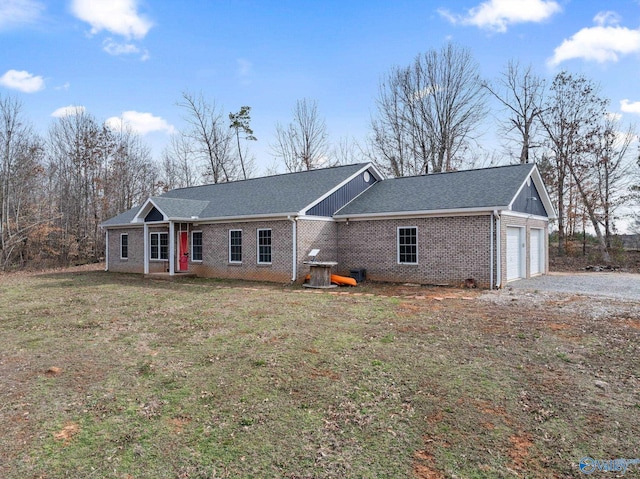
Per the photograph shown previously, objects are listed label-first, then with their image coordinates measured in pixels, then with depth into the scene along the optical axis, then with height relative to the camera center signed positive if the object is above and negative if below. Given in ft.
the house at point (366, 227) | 45.42 +2.13
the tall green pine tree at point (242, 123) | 116.67 +34.55
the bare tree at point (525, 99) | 90.68 +31.79
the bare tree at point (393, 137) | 99.71 +26.14
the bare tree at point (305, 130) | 111.65 +31.22
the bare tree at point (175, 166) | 125.39 +24.38
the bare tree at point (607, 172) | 81.61 +13.79
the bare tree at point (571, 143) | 82.89 +20.16
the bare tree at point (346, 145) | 112.27 +27.15
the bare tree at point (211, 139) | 116.26 +30.21
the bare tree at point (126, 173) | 101.30 +18.97
